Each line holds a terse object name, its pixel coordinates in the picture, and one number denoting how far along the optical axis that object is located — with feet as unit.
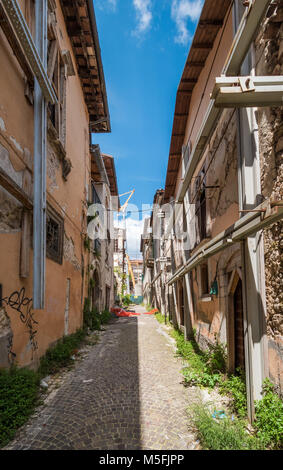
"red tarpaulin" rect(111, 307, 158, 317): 58.59
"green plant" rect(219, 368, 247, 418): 12.52
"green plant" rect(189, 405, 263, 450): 9.91
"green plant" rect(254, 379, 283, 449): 9.43
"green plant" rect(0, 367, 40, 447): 11.12
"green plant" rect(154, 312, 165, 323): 49.81
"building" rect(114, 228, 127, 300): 96.22
